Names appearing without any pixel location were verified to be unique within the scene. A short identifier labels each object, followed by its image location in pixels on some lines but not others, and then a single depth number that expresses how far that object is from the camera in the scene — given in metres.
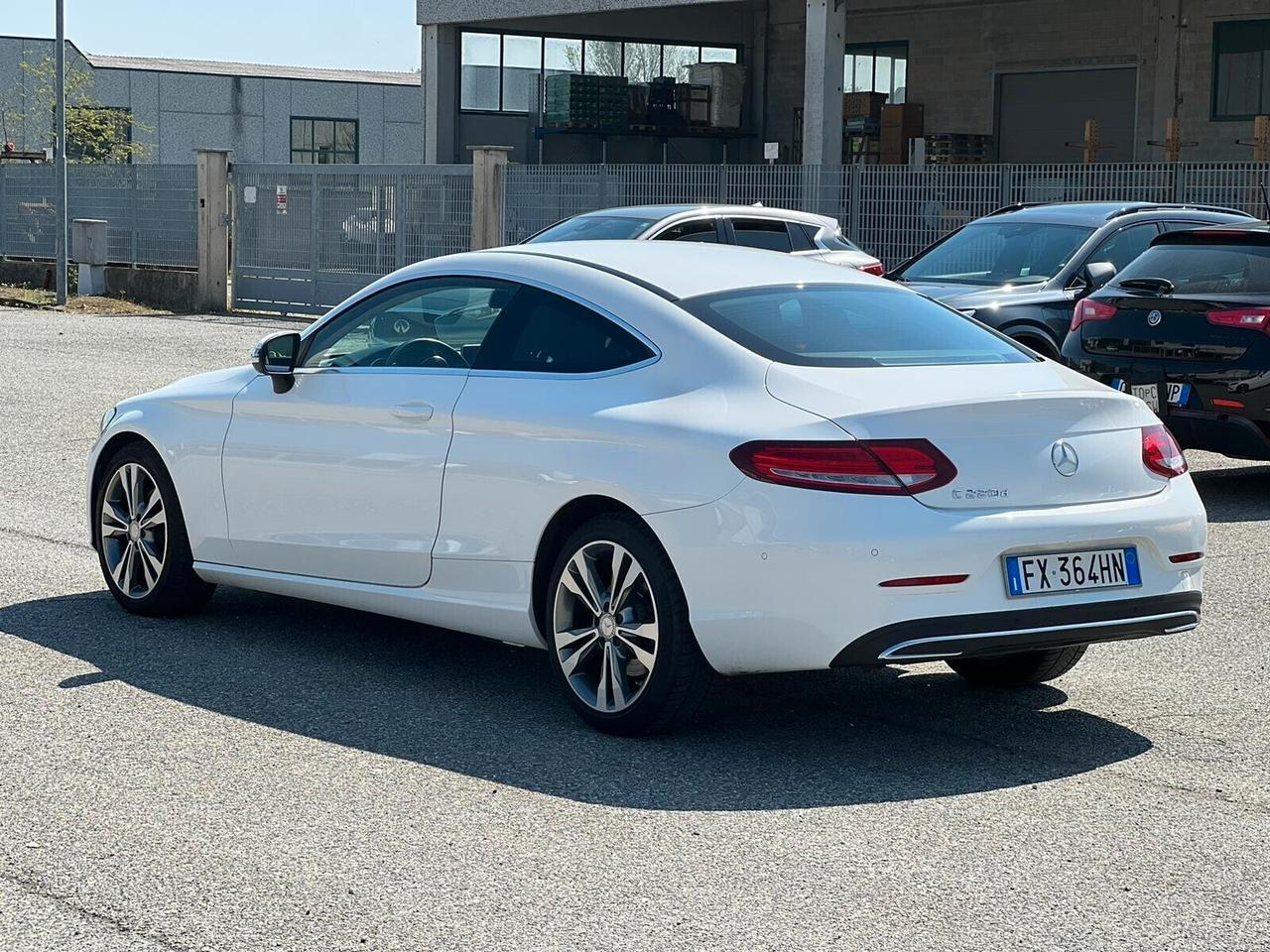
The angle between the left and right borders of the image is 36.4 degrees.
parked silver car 17.23
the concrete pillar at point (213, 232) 30.58
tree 50.06
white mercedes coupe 5.46
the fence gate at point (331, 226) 28.30
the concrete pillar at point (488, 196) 27.67
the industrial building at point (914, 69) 35.88
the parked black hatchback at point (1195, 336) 11.07
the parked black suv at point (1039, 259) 13.76
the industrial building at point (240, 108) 56.56
